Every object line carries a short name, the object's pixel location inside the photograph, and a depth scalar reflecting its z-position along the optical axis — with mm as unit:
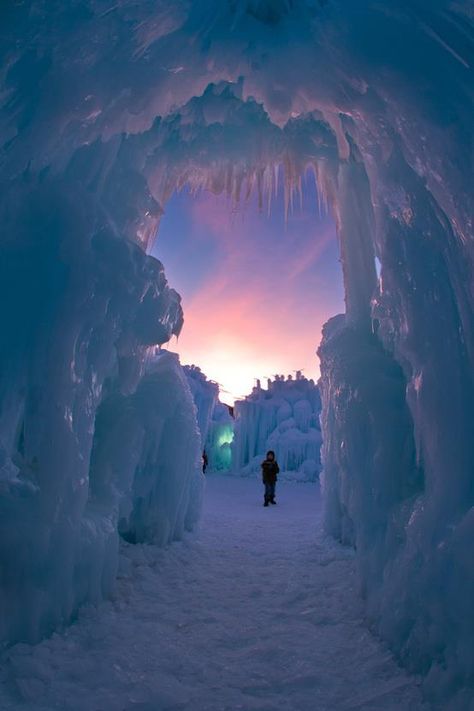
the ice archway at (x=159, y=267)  2906
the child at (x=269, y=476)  12742
